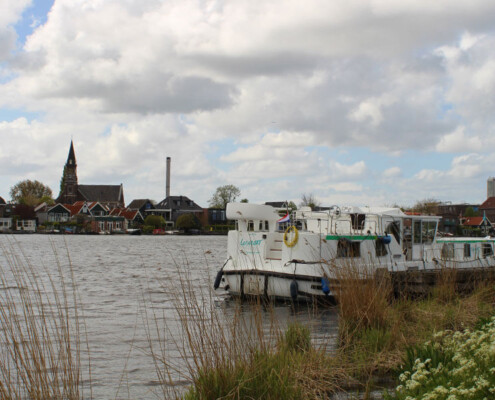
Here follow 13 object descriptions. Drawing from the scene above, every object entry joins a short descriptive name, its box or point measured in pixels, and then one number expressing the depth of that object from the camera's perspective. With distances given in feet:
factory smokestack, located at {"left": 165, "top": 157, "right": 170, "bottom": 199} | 537.40
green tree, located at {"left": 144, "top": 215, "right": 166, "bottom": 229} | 483.51
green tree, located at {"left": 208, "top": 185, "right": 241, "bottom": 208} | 510.17
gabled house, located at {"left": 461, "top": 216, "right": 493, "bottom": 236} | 431.02
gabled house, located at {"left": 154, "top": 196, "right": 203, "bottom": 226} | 525.75
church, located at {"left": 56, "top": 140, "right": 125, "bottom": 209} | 577.43
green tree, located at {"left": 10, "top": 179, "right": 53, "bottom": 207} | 558.97
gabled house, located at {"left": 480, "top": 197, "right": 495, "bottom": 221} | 498.69
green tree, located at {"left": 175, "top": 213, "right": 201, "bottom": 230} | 481.46
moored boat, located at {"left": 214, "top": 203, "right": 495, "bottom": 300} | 67.92
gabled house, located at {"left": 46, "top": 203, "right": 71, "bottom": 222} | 498.69
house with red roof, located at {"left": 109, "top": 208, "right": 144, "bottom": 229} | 511.93
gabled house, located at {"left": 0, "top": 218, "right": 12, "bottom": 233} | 502.38
